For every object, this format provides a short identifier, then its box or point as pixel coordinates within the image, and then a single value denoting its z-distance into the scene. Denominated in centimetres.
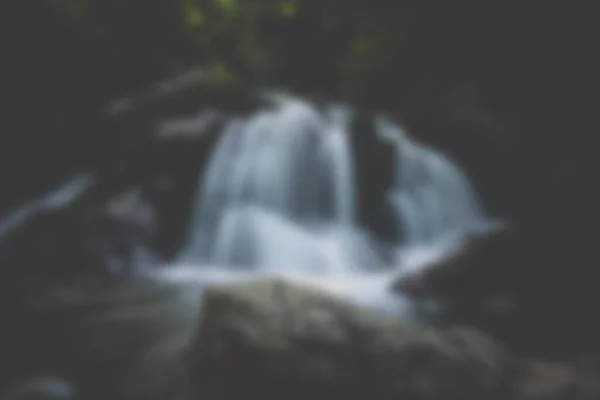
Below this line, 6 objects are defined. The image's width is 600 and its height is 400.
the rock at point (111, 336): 435
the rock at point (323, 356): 336
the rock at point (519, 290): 510
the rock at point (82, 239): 738
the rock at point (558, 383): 350
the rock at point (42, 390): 414
